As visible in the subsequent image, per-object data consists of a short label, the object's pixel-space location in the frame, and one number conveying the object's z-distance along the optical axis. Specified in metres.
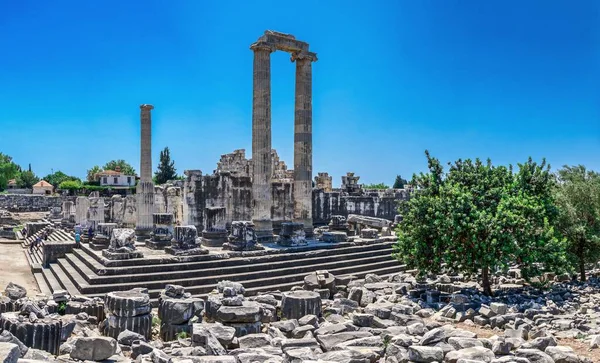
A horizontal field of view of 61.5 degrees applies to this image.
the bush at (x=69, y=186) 66.49
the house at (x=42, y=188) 72.09
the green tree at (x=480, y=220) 13.91
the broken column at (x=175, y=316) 10.74
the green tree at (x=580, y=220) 16.94
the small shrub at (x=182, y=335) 10.55
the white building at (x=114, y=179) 77.31
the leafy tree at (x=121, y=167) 90.56
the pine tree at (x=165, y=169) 61.88
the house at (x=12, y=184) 82.56
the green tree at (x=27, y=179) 85.53
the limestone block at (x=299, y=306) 12.05
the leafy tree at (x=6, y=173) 74.12
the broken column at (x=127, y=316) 10.43
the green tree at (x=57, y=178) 87.39
